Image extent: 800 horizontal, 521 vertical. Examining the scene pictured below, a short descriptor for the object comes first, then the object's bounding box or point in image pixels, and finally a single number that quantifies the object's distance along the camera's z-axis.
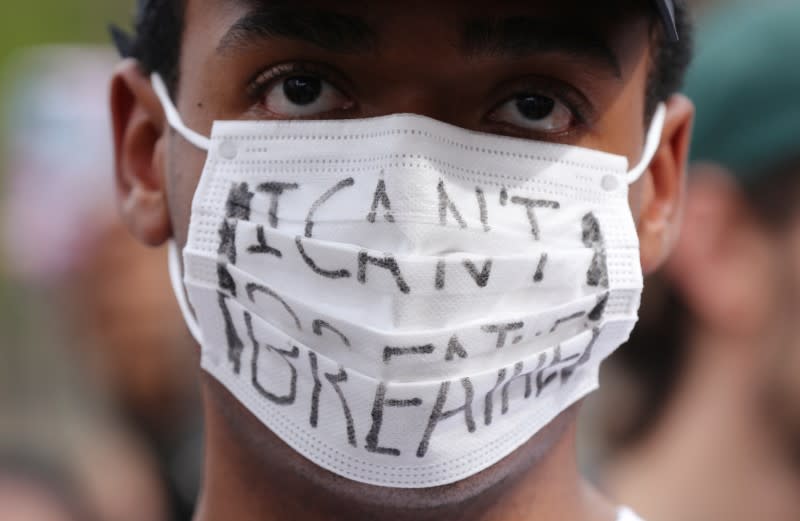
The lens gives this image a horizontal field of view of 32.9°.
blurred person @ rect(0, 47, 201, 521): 5.20
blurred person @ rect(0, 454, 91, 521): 4.27
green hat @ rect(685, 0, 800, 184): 4.67
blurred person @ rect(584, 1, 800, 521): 4.66
